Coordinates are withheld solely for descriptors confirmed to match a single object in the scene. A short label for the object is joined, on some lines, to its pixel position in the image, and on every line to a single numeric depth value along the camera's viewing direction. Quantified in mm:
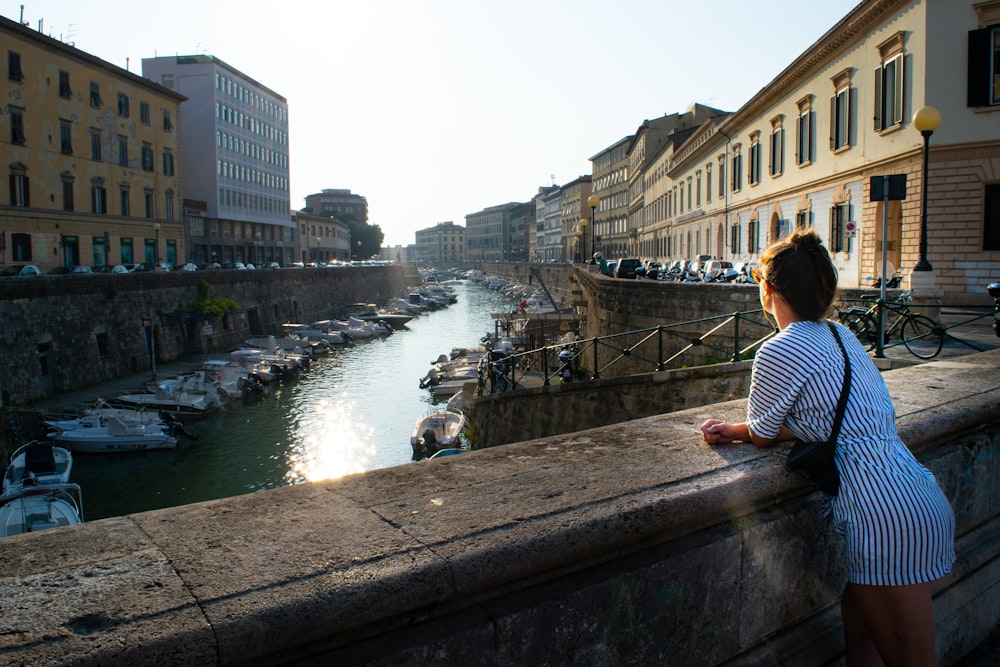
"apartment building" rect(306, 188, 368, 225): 161500
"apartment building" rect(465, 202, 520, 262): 192625
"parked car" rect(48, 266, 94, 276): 37138
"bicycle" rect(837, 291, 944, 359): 9984
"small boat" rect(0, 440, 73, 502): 18516
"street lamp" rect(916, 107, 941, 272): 12211
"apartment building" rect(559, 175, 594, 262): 112938
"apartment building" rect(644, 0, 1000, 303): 18469
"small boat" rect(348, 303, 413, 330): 64688
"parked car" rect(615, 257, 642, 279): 33062
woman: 2572
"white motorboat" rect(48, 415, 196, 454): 23625
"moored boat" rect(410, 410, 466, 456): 24266
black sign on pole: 11684
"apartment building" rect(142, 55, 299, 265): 61312
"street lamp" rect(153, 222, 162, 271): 48609
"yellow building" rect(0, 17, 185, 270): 36844
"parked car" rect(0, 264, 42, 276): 33525
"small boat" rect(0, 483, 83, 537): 15227
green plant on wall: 40500
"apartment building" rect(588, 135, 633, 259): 91312
